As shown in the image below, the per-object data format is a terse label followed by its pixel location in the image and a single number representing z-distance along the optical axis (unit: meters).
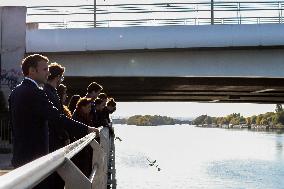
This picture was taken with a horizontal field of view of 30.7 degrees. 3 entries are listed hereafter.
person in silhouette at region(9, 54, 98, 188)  3.63
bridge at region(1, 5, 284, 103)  21.47
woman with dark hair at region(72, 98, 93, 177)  5.14
